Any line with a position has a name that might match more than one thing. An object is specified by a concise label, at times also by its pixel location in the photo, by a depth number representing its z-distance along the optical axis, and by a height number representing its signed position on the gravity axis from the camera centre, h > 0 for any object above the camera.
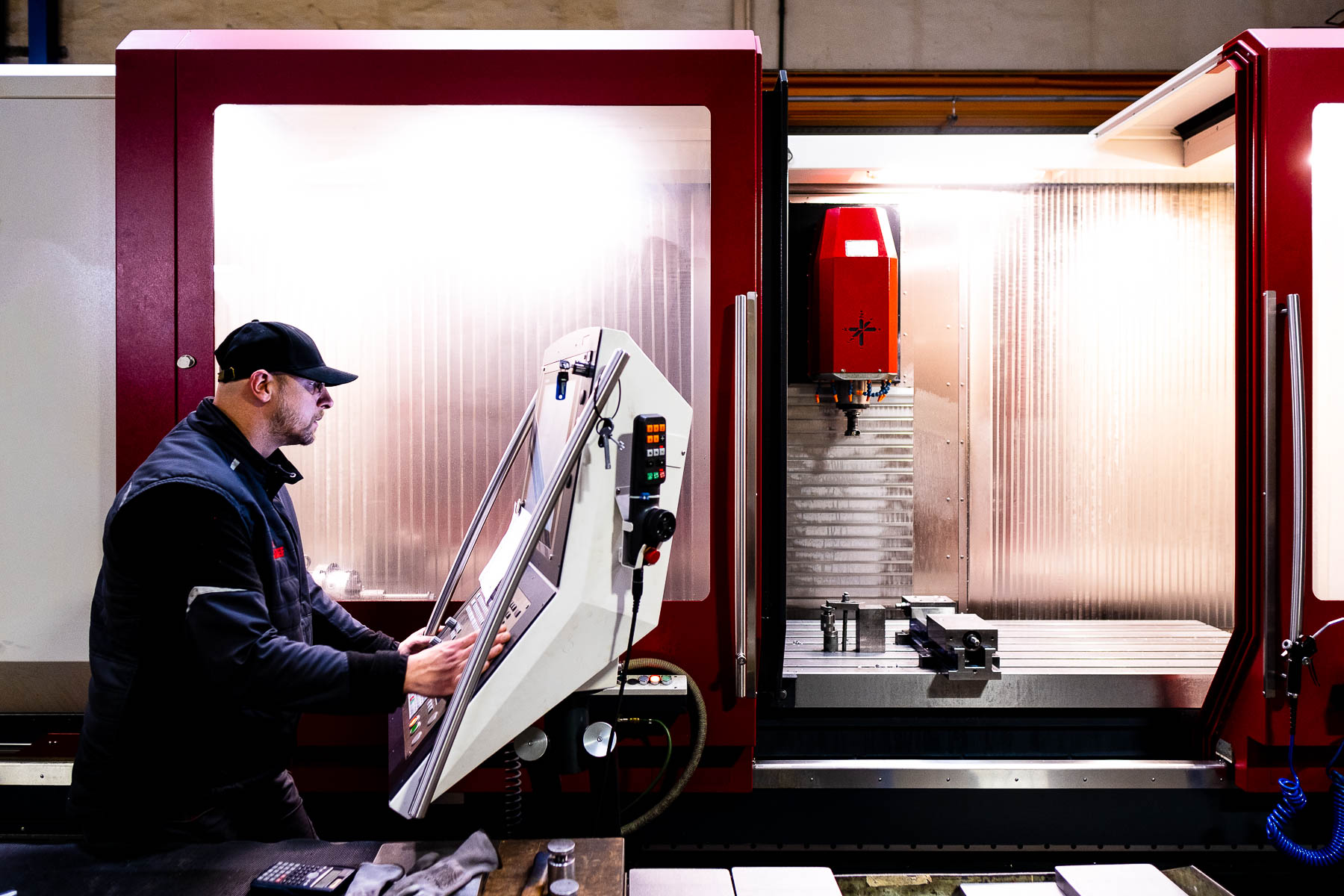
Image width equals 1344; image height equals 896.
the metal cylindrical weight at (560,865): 1.45 -0.79
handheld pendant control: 1.59 -0.10
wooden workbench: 1.46 -0.83
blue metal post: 3.44 +1.84
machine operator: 1.56 -0.41
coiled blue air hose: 2.21 -1.10
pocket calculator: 1.39 -0.79
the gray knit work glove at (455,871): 1.40 -0.80
